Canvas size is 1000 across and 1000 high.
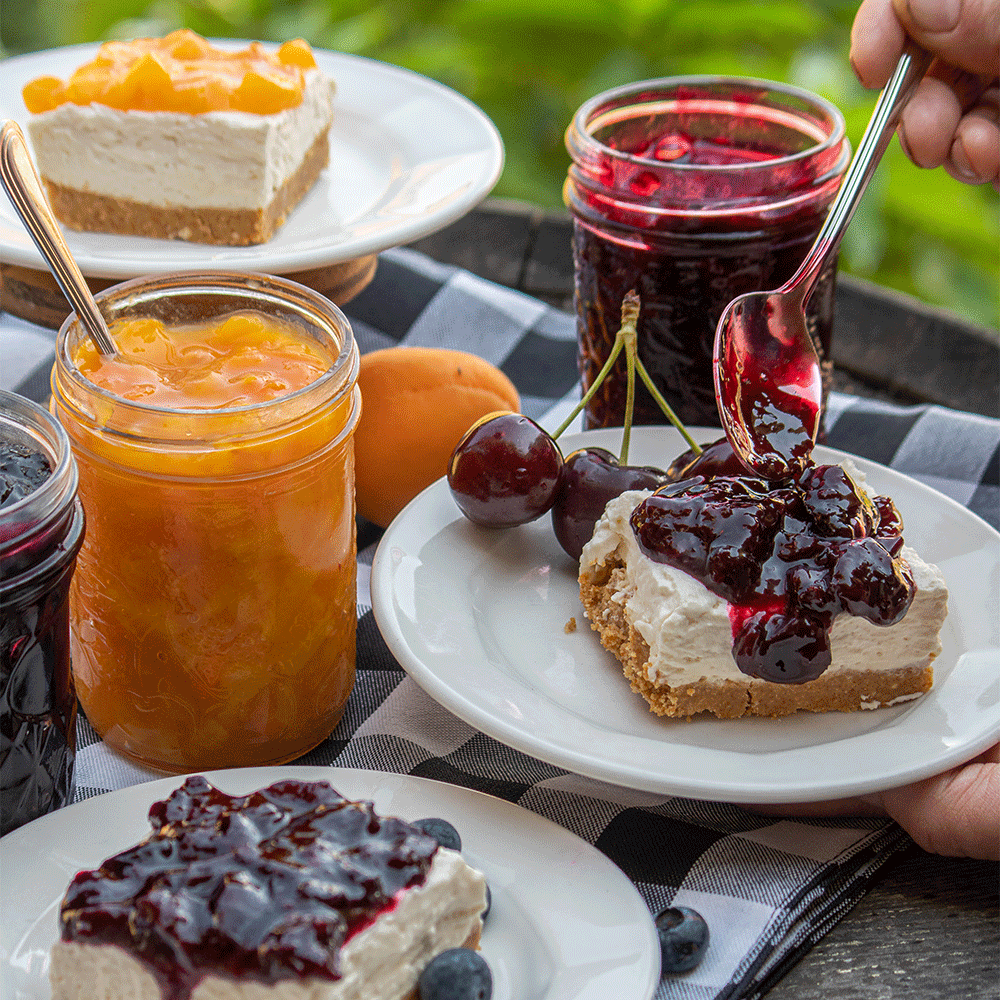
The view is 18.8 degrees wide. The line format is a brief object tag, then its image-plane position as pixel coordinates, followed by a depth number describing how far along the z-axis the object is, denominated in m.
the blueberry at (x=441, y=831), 0.56
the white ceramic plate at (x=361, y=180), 0.68
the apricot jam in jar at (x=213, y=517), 0.57
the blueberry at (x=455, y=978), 0.53
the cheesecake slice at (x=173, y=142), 0.73
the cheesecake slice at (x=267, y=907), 0.52
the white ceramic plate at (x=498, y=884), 0.54
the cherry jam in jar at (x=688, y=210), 0.65
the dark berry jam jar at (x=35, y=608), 0.54
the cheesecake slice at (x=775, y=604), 0.58
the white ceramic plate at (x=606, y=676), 0.57
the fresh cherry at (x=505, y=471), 0.62
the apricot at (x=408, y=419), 0.66
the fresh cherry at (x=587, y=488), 0.63
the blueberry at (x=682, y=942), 0.56
